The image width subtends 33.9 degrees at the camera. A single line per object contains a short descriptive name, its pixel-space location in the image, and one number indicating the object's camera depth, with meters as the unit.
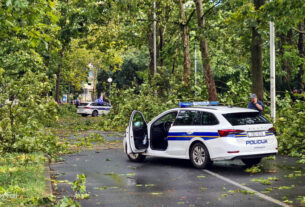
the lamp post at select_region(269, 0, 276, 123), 17.88
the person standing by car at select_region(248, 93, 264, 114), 15.66
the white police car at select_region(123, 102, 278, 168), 11.48
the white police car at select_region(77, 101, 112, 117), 47.59
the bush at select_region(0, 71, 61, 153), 14.38
